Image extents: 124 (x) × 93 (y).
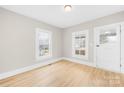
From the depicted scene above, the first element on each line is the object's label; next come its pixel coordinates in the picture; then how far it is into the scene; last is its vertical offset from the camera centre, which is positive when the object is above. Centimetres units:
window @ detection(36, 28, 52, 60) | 294 +8
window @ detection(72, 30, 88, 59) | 324 +7
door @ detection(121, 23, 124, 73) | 222 -4
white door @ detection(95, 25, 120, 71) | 234 -8
